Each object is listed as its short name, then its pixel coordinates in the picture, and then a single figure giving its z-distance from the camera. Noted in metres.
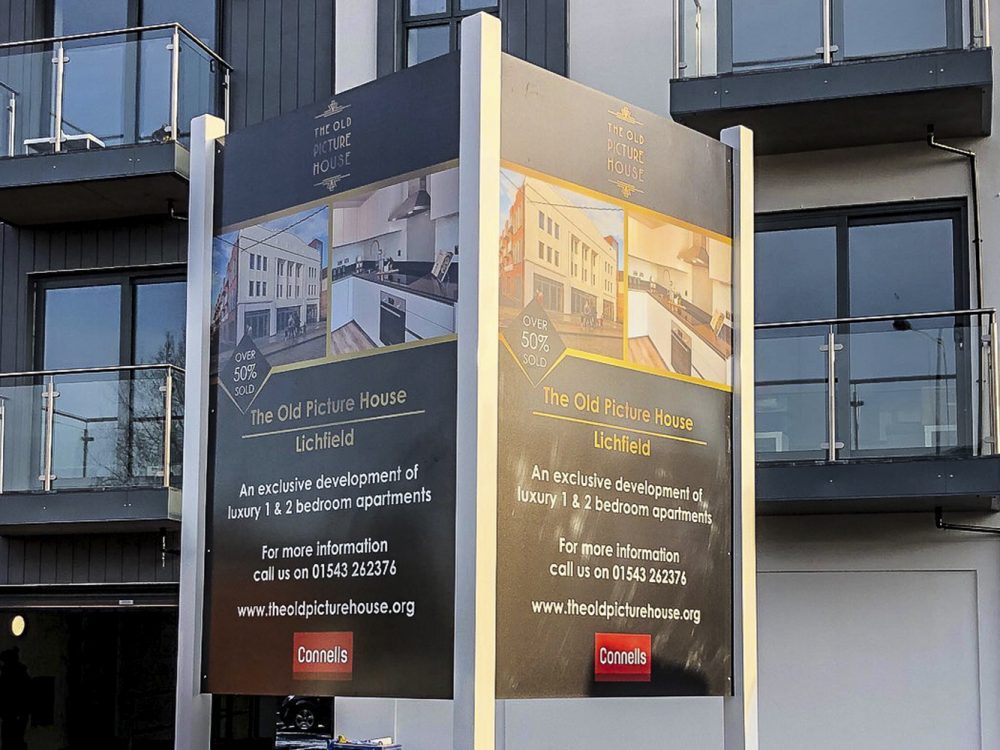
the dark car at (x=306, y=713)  13.07
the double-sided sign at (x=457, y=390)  4.21
